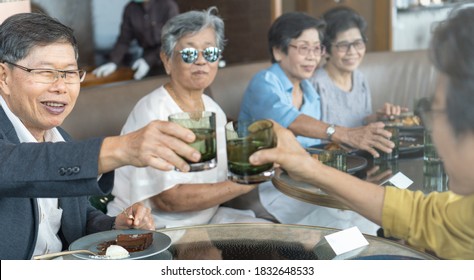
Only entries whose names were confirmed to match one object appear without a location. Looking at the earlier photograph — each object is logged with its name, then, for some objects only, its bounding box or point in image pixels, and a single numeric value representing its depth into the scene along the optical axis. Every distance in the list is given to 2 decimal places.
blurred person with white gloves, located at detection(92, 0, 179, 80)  5.03
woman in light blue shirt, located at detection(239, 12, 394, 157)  2.92
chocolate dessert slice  1.58
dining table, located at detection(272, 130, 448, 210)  2.10
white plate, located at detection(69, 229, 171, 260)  1.55
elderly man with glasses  1.33
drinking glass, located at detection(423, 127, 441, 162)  2.35
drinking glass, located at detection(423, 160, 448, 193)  2.13
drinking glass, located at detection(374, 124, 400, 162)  2.49
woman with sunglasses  2.39
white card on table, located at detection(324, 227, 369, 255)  1.65
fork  1.53
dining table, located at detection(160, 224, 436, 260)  1.63
